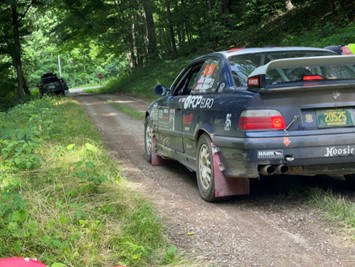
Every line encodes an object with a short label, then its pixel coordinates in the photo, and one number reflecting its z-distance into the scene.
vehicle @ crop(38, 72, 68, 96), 32.59
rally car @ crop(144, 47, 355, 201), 4.29
